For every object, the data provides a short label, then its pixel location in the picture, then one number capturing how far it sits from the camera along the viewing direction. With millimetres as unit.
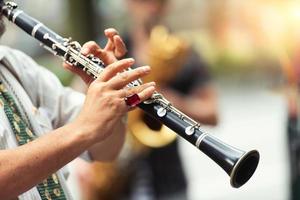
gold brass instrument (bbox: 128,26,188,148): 5975
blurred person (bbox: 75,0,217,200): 5982
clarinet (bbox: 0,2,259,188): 3330
